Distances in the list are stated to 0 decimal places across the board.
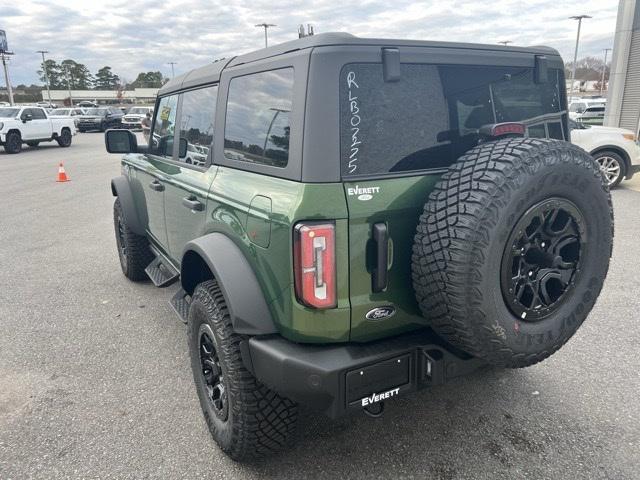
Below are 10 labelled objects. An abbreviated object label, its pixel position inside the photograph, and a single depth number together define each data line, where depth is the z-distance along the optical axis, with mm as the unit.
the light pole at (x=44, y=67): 83188
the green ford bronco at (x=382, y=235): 1976
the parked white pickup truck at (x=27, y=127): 18688
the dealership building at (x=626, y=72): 13164
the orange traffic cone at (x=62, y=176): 12148
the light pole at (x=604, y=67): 65938
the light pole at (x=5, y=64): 50500
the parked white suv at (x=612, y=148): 9047
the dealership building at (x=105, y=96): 89875
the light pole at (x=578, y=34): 45281
